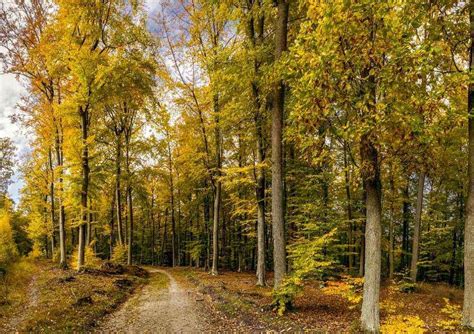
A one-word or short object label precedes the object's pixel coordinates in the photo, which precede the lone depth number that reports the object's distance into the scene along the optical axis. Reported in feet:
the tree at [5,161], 121.49
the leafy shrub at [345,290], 28.43
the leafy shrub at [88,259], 61.10
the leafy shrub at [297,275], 28.45
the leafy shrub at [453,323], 25.03
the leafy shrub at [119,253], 79.10
